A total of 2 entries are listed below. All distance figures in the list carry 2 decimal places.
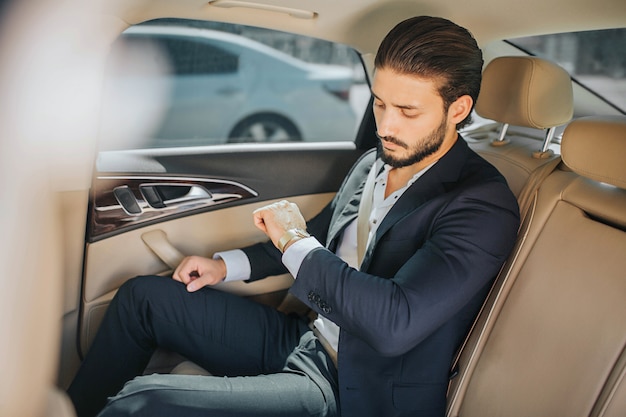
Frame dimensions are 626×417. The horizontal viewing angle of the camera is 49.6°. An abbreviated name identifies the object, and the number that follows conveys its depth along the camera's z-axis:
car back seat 1.28
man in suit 1.33
